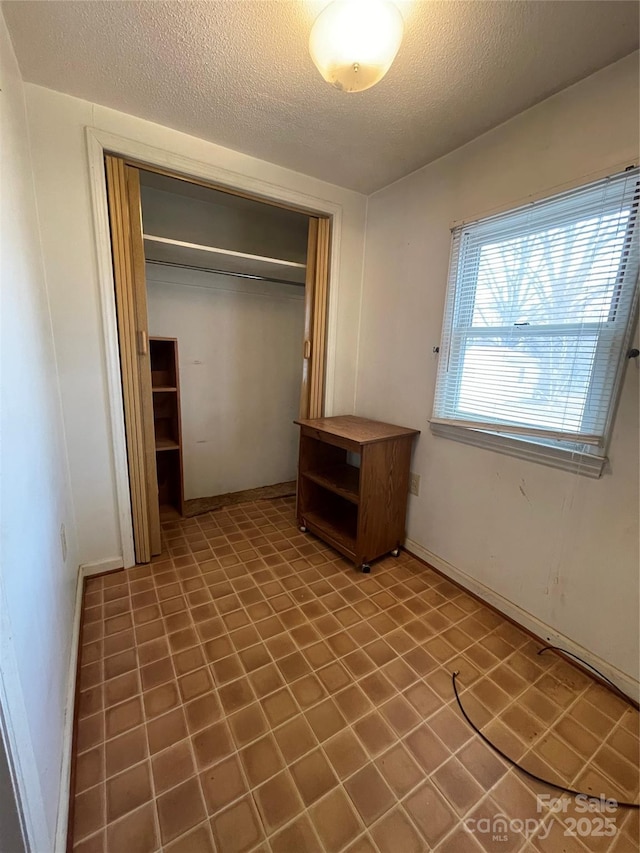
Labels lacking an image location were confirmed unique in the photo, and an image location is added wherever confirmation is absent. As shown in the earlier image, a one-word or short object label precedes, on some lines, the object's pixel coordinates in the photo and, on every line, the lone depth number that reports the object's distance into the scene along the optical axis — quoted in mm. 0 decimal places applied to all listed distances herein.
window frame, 1315
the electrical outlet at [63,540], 1491
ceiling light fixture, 1002
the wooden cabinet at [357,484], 2014
